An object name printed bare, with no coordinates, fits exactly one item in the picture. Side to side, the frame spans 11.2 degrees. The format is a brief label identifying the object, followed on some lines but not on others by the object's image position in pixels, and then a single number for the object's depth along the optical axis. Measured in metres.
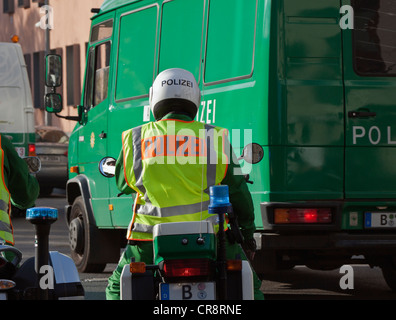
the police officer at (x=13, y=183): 8.56
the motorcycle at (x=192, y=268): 8.41
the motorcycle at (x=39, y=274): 7.59
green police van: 14.60
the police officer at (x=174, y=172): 9.10
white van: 31.88
